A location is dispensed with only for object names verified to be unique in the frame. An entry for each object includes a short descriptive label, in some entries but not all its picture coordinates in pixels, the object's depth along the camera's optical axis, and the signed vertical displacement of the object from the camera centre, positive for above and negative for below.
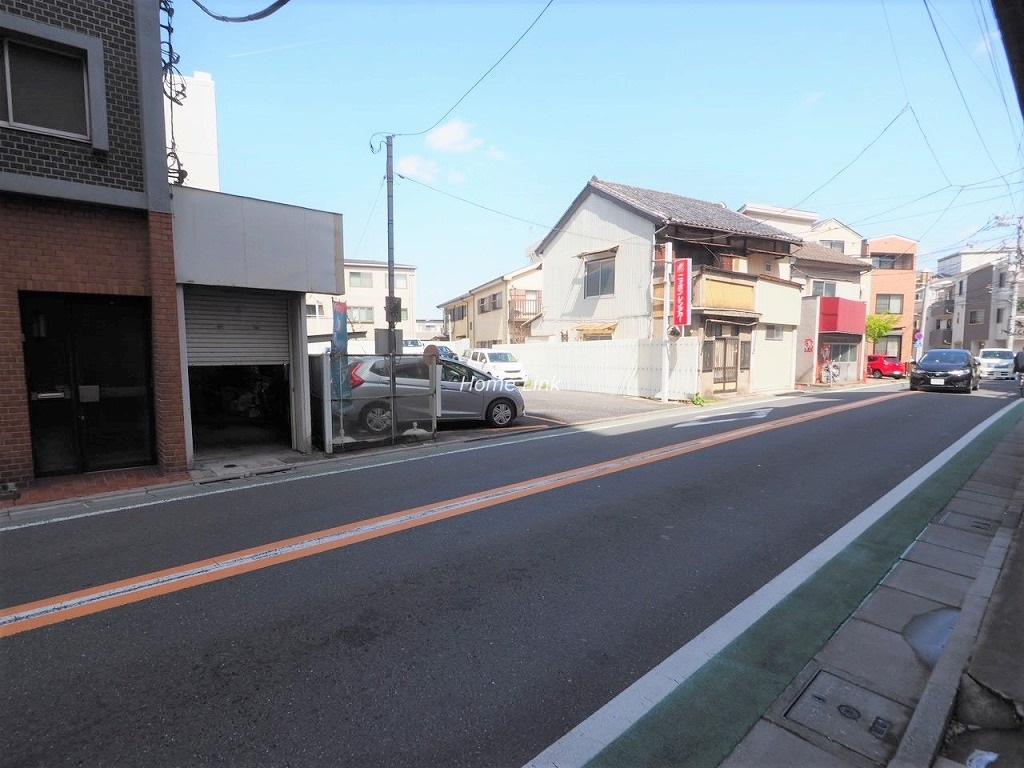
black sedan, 19.17 -1.04
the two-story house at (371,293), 39.09 +3.71
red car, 32.81 -1.47
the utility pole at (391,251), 14.82 +2.87
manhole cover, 2.44 -1.81
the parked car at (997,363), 30.53 -1.16
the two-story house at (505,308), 33.12 +2.26
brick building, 6.80 +1.25
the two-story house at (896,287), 39.22 +4.13
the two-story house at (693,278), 19.86 +2.61
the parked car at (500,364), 22.64 -0.95
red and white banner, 17.97 +1.70
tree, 34.22 +1.01
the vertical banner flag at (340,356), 9.02 -0.23
